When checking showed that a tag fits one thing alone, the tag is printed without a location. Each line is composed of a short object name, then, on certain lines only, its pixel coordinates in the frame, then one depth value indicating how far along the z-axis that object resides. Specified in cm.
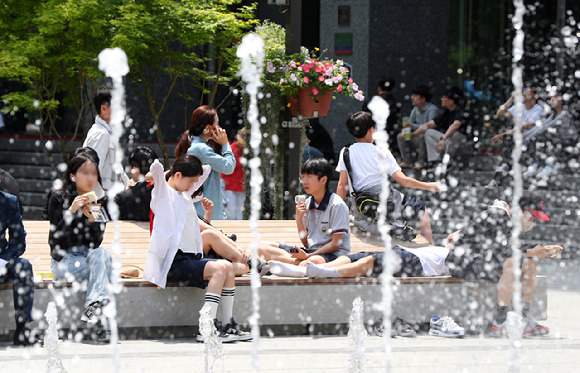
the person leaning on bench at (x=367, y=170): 1636
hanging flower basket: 2039
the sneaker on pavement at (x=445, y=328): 1325
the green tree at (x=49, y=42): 2491
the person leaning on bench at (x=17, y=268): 1206
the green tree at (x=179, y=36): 2556
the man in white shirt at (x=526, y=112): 2427
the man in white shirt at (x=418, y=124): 2592
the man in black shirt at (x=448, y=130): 2542
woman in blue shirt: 1541
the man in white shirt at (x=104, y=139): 1549
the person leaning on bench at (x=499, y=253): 1345
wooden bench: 1270
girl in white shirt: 1262
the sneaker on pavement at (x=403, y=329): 1332
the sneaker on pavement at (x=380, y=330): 1323
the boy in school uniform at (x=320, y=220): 1413
